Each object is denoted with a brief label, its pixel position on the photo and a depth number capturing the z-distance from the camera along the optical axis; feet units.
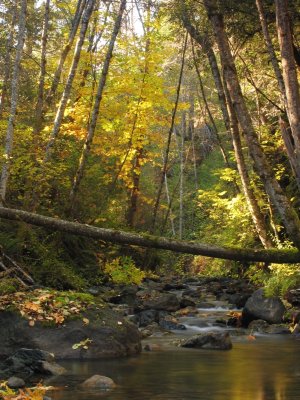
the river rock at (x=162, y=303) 41.87
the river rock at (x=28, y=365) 20.47
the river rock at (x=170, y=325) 35.40
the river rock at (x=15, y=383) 18.24
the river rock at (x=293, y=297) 39.52
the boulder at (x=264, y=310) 36.60
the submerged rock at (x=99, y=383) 19.50
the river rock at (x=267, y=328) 34.04
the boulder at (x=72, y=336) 23.88
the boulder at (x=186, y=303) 45.12
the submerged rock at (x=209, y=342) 28.76
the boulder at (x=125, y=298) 42.63
